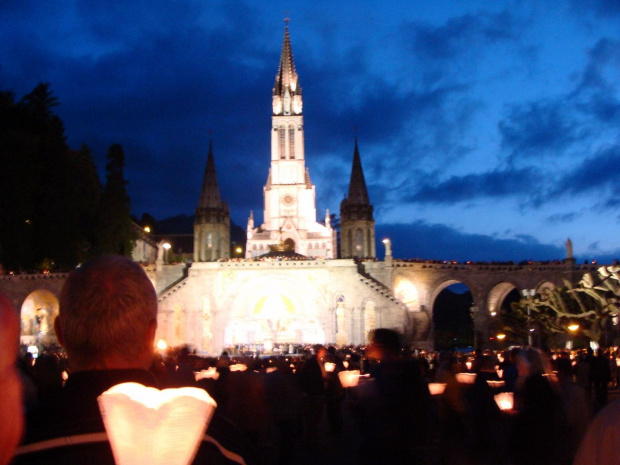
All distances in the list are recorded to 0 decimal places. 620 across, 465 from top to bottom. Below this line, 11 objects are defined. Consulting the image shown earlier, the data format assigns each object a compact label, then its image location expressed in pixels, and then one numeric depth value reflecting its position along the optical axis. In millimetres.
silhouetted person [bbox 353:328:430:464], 5109
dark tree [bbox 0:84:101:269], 37906
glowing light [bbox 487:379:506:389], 12039
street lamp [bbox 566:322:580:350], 31531
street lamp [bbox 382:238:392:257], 49000
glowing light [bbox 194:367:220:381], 10953
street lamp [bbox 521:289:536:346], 33753
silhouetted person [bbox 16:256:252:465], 2020
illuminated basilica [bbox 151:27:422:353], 45969
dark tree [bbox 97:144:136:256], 47438
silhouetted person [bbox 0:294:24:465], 1562
